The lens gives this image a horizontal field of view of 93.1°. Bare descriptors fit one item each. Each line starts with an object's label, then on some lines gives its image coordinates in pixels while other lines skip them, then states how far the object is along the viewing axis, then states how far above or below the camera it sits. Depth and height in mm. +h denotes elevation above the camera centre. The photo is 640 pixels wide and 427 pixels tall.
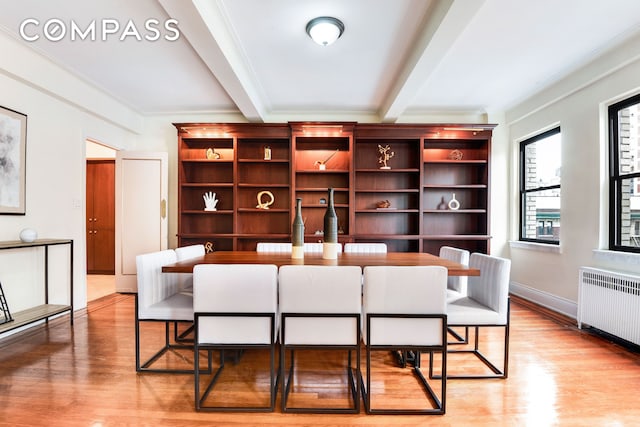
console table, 2545 -938
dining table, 1964 -351
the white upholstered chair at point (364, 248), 2984 -347
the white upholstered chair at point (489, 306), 2029 -652
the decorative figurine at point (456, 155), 4566 +890
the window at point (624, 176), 2826 +368
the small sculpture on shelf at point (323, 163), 4457 +754
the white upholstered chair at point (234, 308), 1717 -546
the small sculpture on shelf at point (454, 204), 4523 +144
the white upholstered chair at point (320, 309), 1700 -548
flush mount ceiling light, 2384 +1476
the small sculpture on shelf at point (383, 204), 4461 +137
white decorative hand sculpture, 4445 +161
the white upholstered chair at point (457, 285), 2508 -613
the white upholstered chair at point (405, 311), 1698 -552
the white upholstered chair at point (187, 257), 2531 -384
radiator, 2508 -791
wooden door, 5684 -135
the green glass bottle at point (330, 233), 2246 -150
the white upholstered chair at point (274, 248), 2996 -349
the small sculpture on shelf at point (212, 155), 4488 +852
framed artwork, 2803 +488
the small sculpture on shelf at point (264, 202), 4454 +176
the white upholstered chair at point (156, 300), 2082 -643
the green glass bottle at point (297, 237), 2354 -189
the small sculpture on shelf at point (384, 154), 4578 +901
